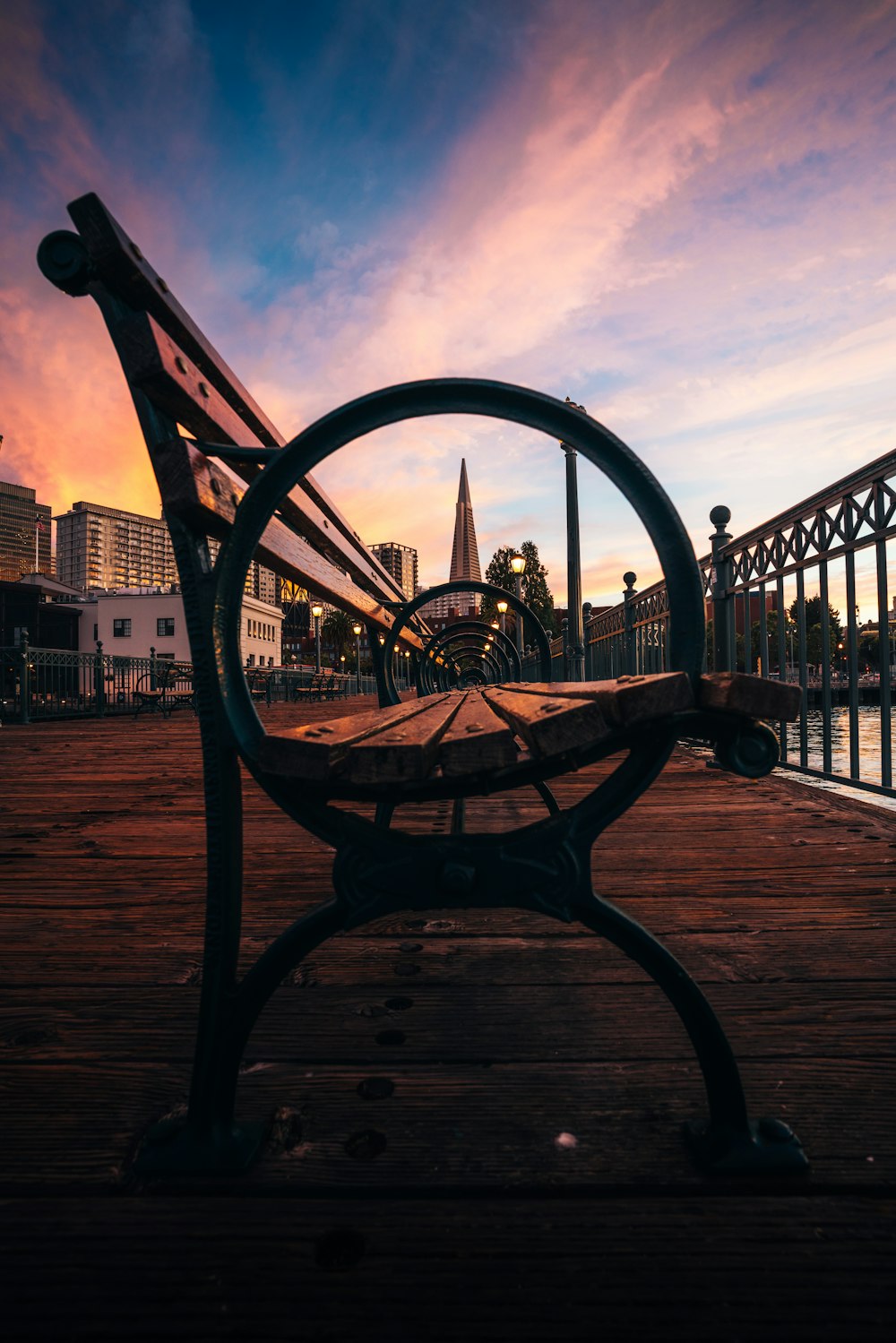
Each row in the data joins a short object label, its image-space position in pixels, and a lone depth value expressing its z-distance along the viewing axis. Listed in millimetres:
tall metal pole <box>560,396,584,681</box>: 6899
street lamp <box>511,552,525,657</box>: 11577
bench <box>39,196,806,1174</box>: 694
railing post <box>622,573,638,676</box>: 5375
